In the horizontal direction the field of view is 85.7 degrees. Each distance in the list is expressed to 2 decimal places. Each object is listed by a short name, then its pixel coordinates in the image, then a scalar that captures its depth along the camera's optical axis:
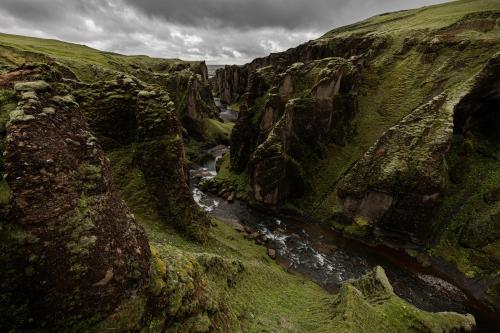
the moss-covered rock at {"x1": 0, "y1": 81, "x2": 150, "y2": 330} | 8.35
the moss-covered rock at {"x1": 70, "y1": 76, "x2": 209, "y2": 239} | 28.00
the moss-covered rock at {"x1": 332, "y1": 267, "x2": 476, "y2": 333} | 19.38
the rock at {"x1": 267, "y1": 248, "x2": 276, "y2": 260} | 39.62
